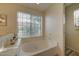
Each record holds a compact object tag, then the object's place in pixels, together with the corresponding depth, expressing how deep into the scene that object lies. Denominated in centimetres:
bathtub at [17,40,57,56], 156
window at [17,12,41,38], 160
